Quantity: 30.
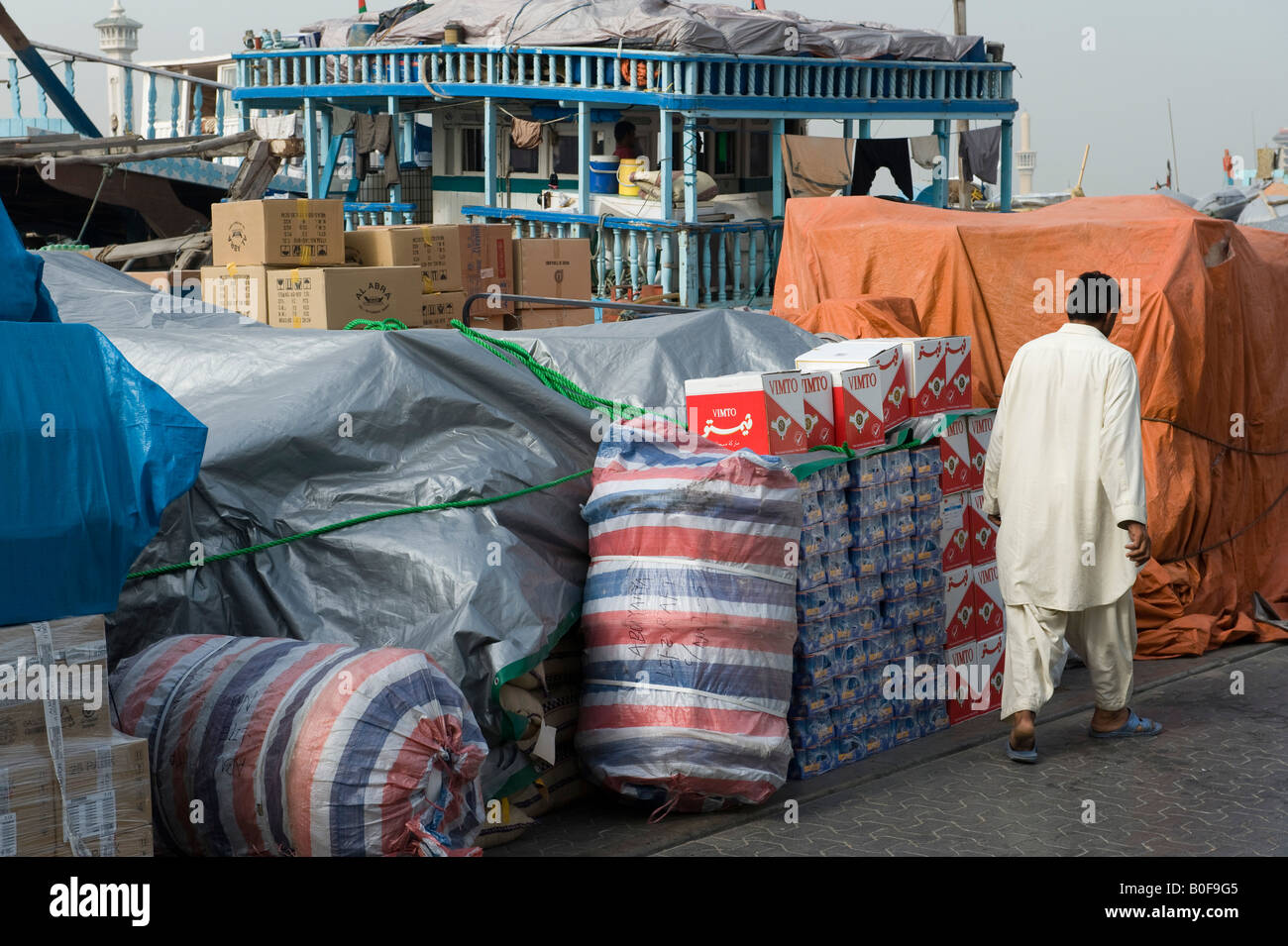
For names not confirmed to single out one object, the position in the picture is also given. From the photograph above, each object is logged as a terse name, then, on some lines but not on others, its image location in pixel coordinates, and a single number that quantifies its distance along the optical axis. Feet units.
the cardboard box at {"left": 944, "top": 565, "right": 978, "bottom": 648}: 21.15
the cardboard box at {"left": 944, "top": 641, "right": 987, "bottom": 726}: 21.11
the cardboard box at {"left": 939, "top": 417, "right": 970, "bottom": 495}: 21.20
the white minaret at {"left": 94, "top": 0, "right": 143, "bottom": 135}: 178.91
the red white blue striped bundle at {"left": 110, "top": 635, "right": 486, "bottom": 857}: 13.28
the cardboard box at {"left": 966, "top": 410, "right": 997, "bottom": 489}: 21.79
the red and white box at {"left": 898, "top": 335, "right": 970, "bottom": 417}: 20.92
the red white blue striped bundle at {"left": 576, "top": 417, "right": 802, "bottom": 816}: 16.52
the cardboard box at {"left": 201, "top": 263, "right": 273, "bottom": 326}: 28.99
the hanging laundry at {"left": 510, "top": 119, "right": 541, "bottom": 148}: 58.39
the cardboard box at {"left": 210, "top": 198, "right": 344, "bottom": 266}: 29.14
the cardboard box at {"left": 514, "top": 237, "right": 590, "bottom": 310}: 35.14
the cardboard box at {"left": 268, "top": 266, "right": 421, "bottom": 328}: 27.50
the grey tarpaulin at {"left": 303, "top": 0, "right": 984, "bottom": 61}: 50.34
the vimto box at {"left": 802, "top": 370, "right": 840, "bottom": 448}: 18.95
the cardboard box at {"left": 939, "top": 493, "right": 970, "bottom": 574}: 21.15
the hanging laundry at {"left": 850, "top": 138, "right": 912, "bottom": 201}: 62.13
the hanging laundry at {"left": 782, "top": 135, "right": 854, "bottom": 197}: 57.98
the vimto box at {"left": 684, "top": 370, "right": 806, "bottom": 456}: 18.17
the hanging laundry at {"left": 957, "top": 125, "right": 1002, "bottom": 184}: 73.61
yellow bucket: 54.90
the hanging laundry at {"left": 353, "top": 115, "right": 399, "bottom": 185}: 63.52
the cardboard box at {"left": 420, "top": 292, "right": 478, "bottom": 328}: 30.73
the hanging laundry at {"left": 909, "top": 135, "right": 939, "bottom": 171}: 63.82
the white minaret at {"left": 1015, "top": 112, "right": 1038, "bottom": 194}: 234.79
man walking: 19.04
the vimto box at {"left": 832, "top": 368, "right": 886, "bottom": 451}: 19.42
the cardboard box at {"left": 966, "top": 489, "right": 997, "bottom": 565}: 21.81
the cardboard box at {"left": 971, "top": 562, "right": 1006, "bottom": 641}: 21.85
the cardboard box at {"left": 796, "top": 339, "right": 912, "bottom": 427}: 20.21
